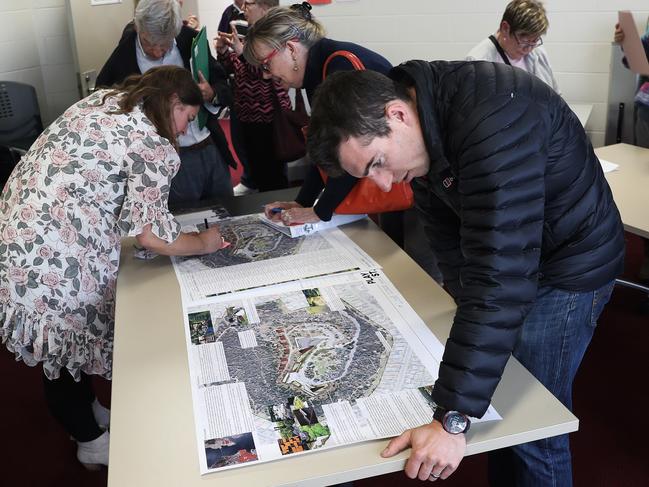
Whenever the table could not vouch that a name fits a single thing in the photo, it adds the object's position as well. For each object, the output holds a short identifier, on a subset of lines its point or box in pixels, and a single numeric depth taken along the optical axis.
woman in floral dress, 1.71
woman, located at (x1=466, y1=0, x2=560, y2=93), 2.95
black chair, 3.67
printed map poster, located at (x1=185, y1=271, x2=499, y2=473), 1.13
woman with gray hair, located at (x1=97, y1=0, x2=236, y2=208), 2.60
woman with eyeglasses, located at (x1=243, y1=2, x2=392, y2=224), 1.87
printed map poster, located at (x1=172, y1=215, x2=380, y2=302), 1.67
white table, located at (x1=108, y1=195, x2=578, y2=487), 1.06
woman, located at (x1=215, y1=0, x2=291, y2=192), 3.37
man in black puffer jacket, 1.08
